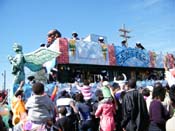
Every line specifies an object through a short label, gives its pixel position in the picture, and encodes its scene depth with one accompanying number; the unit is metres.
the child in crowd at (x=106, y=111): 7.55
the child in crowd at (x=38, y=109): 5.29
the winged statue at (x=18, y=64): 11.38
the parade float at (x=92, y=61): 12.06
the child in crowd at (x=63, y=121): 7.07
